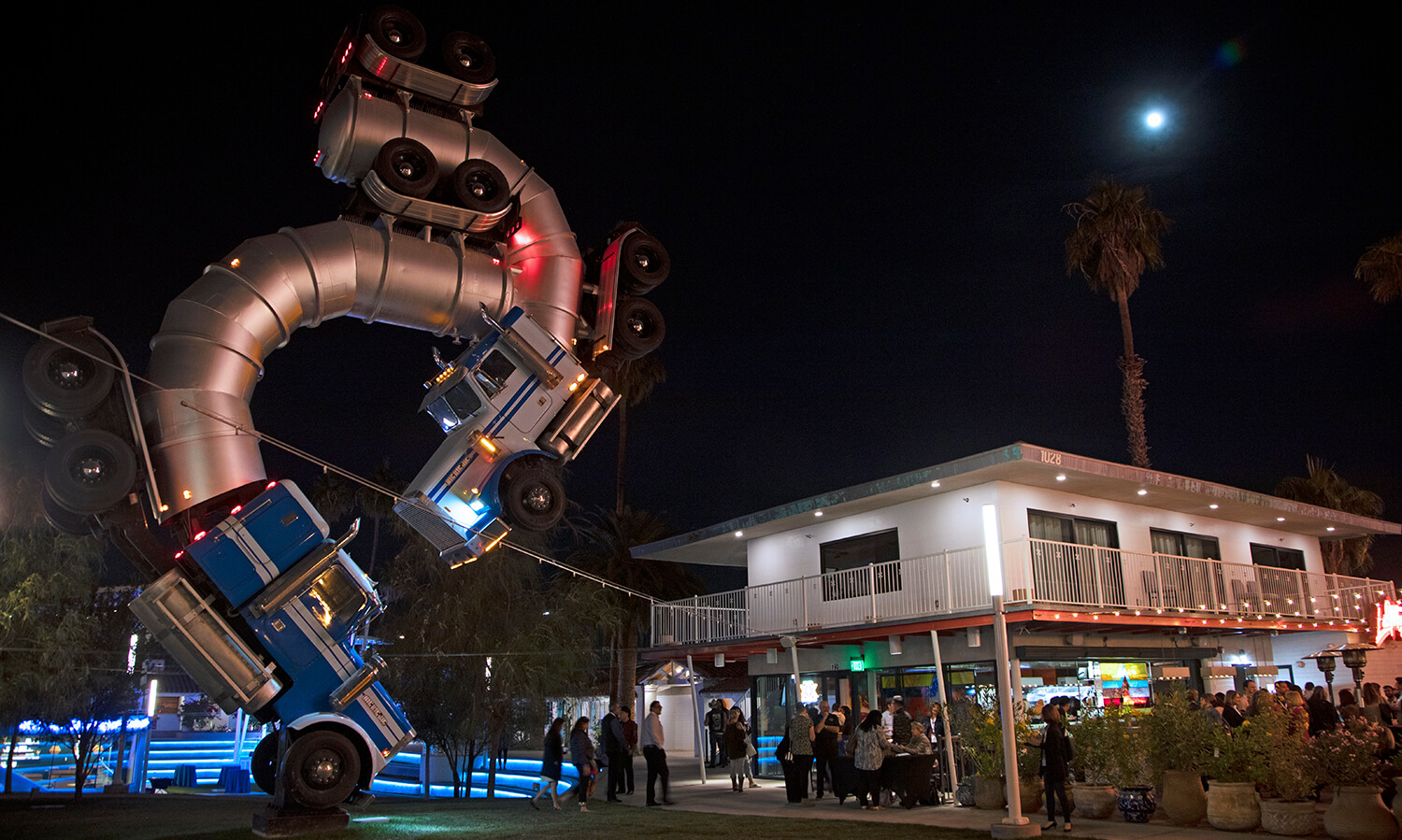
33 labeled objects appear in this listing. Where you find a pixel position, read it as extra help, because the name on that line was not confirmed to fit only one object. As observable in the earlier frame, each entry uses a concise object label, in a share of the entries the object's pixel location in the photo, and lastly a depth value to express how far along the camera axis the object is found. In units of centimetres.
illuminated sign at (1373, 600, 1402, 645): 2345
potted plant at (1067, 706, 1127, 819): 1162
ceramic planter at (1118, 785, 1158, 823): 1124
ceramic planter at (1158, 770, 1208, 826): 1098
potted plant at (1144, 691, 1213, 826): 1100
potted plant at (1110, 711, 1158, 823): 1127
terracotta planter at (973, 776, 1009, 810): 1299
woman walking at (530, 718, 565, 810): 1475
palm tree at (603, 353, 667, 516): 3791
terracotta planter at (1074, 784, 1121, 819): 1162
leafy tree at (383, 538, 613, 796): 2022
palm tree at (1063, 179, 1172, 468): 2883
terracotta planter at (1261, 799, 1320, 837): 1000
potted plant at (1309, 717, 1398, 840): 943
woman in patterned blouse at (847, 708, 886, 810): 1376
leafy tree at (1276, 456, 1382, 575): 3494
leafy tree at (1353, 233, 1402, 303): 1950
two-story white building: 1777
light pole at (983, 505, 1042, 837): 1005
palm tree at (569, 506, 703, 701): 3447
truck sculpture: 879
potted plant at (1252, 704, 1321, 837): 1006
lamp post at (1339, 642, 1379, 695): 1815
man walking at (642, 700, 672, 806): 1507
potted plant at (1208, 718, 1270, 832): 1042
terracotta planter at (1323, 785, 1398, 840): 941
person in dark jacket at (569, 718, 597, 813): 1476
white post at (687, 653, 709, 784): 1935
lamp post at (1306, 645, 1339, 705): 1802
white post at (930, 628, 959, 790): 1523
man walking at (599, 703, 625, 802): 1586
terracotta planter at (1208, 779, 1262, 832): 1042
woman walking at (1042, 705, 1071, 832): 1089
